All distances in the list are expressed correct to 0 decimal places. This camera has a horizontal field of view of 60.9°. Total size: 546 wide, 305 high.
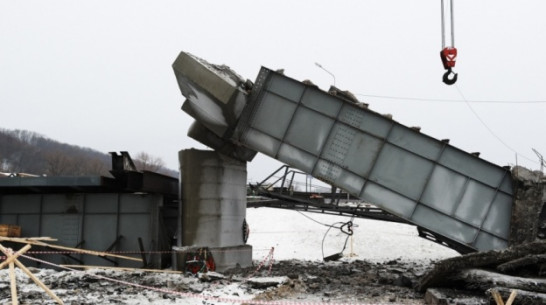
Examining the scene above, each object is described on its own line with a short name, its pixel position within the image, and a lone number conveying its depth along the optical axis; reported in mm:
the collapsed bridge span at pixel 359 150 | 13742
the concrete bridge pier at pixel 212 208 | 16344
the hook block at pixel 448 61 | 13234
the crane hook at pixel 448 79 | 13259
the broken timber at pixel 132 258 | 16803
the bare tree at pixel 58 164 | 99044
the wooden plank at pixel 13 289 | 7032
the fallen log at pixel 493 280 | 8344
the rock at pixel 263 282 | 11977
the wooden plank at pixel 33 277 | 7618
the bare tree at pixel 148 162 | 103281
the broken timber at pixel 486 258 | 9406
